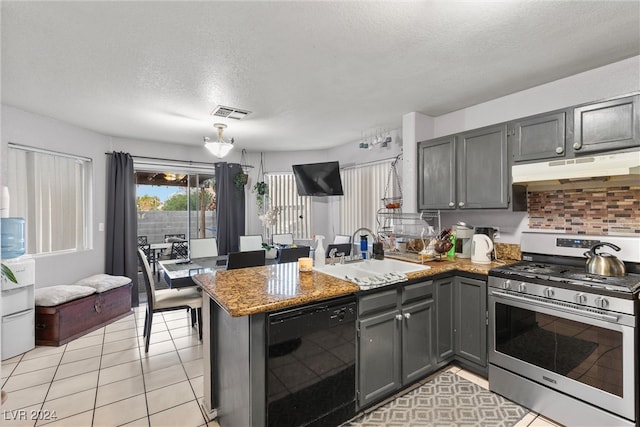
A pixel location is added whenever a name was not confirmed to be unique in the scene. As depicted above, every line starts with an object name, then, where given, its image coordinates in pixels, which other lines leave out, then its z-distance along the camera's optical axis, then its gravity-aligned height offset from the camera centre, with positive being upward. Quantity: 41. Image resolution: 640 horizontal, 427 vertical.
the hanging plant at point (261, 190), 5.31 +0.39
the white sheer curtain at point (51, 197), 3.33 +0.21
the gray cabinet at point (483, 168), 2.55 +0.37
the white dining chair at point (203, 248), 4.05 -0.49
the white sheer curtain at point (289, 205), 5.49 +0.12
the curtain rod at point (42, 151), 3.17 +0.75
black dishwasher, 1.50 -0.84
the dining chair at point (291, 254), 3.46 -0.50
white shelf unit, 2.73 -0.91
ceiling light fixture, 3.46 +0.79
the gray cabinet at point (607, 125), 1.92 +0.56
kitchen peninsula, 1.45 -0.61
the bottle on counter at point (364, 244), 2.87 -0.33
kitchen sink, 1.92 -0.47
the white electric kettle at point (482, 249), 2.62 -0.36
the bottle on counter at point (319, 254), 2.40 -0.36
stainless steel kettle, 1.91 -0.37
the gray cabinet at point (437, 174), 2.93 +0.37
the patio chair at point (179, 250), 5.33 -0.68
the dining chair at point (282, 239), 5.04 -0.47
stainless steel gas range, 1.65 -0.81
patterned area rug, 1.89 -1.36
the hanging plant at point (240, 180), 5.12 +0.56
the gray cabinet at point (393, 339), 1.88 -0.89
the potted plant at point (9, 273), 2.06 -0.41
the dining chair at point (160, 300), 2.81 -0.85
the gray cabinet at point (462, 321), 2.29 -0.90
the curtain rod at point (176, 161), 4.53 +0.86
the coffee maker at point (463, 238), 2.92 -0.29
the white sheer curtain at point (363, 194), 4.30 +0.27
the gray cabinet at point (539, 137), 2.23 +0.57
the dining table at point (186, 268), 2.68 -0.59
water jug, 2.86 -0.22
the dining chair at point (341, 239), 4.78 -0.46
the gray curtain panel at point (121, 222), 4.23 -0.12
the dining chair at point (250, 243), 4.56 -0.48
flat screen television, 4.64 +0.53
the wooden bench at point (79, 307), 3.01 -1.04
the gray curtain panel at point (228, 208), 5.07 +0.07
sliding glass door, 5.13 +0.14
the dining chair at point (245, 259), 2.85 -0.47
